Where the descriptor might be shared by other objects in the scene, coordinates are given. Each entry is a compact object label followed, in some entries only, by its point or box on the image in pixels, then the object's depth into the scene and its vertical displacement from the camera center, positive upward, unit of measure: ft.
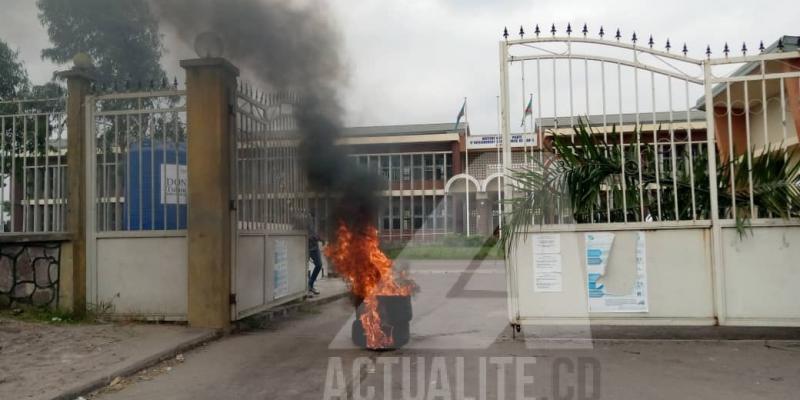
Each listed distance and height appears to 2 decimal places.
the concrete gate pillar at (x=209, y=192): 22.29 +1.16
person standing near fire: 34.97 -2.14
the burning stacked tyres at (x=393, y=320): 19.71 -3.29
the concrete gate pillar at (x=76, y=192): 23.27 +1.35
